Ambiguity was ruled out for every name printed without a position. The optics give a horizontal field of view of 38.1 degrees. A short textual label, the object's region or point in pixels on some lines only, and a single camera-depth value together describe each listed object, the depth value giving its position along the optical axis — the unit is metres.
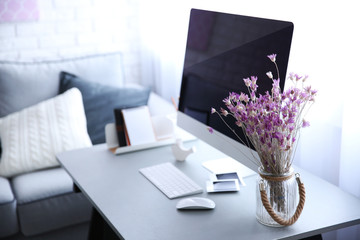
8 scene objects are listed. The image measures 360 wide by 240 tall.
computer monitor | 1.60
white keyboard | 1.71
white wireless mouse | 1.58
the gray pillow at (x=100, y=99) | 2.93
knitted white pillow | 2.64
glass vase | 1.45
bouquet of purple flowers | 1.41
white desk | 1.45
